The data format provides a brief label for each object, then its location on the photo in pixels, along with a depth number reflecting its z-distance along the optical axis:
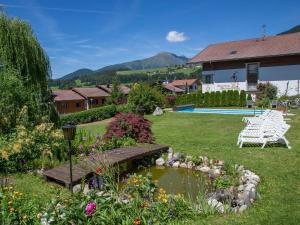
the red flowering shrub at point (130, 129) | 7.84
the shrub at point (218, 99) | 20.33
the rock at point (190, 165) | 6.43
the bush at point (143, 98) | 17.49
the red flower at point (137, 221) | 2.98
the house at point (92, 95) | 38.44
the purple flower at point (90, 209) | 2.97
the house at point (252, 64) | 19.34
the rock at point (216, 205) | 3.74
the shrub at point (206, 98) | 20.84
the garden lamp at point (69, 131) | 4.45
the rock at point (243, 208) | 3.76
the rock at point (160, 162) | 6.86
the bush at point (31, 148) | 5.78
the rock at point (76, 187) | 4.72
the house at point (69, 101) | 35.57
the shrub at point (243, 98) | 19.16
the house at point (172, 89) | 47.55
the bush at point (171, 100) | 22.68
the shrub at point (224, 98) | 20.06
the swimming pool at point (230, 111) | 15.59
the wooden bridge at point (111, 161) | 5.03
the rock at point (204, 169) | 6.05
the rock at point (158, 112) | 16.76
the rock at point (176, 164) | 6.65
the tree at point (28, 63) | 7.66
